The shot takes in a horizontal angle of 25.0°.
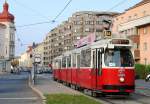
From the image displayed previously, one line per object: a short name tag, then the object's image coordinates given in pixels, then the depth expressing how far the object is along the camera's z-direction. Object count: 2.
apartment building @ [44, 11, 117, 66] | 114.70
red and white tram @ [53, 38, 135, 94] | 17.53
